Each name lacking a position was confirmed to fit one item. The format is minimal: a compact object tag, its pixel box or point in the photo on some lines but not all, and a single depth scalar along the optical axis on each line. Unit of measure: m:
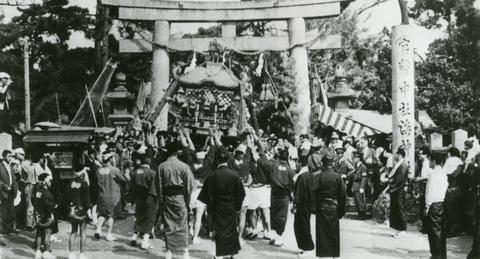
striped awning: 18.98
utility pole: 18.35
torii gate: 19.25
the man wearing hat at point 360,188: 13.80
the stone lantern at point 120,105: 18.33
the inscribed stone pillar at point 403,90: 14.12
